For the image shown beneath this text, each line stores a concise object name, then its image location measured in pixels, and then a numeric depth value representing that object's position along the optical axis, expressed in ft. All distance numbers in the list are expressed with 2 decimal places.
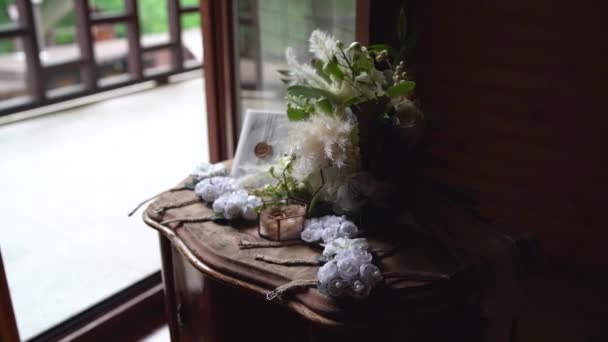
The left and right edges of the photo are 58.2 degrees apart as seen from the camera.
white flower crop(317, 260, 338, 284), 3.32
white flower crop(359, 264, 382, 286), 3.30
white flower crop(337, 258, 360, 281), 3.29
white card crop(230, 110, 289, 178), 4.72
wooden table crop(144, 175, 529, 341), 3.38
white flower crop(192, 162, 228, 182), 4.86
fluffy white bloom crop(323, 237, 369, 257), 3.64
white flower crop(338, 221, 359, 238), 3.90
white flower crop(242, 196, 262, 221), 4.26
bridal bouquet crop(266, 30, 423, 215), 3.92
